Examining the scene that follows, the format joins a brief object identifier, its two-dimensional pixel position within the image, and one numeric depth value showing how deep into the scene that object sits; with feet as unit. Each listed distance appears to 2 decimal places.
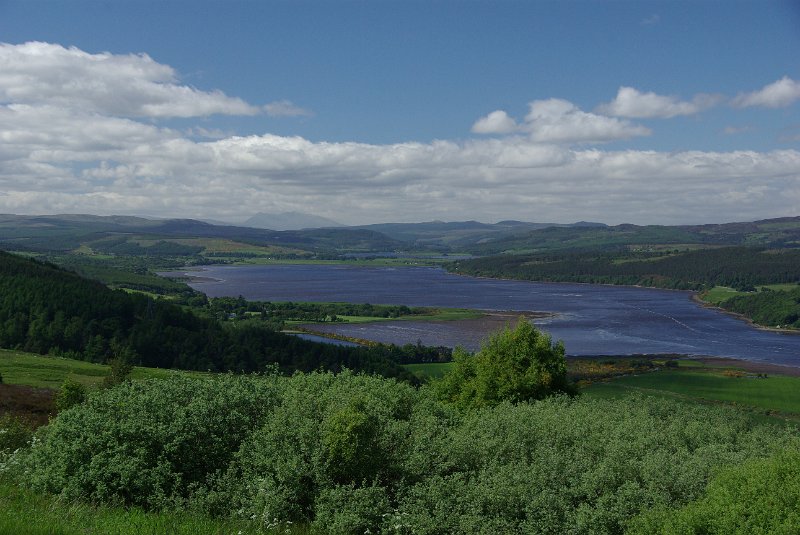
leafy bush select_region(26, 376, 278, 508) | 56.95
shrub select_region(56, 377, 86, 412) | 113.85
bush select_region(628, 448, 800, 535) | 46.16
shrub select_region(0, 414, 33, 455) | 78.07
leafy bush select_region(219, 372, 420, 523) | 57.26
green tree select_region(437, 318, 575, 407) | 144.46
